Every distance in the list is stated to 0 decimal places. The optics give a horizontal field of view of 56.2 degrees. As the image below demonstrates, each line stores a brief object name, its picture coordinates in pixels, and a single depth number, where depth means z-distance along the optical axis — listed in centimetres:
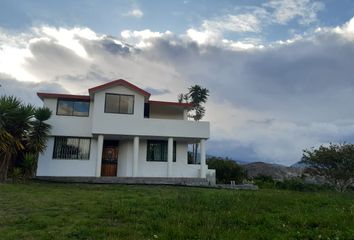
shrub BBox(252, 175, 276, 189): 2600
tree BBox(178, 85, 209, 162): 3944
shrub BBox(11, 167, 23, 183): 1939
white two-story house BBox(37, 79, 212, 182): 2320
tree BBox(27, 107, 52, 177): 2113
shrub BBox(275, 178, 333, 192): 2392
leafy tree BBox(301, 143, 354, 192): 2317
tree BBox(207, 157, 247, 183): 2888
